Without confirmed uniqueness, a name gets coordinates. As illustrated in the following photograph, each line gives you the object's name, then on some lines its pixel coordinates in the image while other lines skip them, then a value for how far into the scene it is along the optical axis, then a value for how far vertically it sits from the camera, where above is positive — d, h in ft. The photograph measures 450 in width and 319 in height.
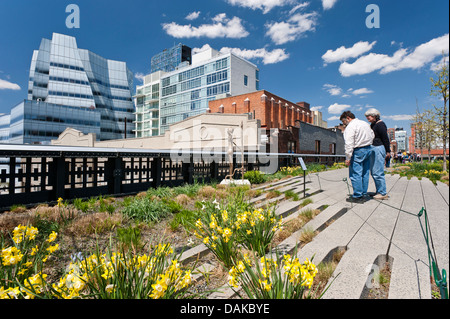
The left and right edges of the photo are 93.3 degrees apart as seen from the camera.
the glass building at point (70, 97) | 185.88 +66.26
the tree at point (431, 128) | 46.04 +7.40
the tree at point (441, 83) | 34.11 +12.59
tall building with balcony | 148.97 +57.94
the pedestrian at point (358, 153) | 13.34 +0.40
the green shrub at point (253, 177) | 30.07 -2.50
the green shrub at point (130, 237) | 7.88 -3.02
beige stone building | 59.00 +8.22
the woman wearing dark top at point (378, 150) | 13.36 +0.60
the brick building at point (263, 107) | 93.76 +25.30
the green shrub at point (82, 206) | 14.57 -3.23
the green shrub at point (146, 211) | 12.63 -3.24
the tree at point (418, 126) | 54.86 +9.01
